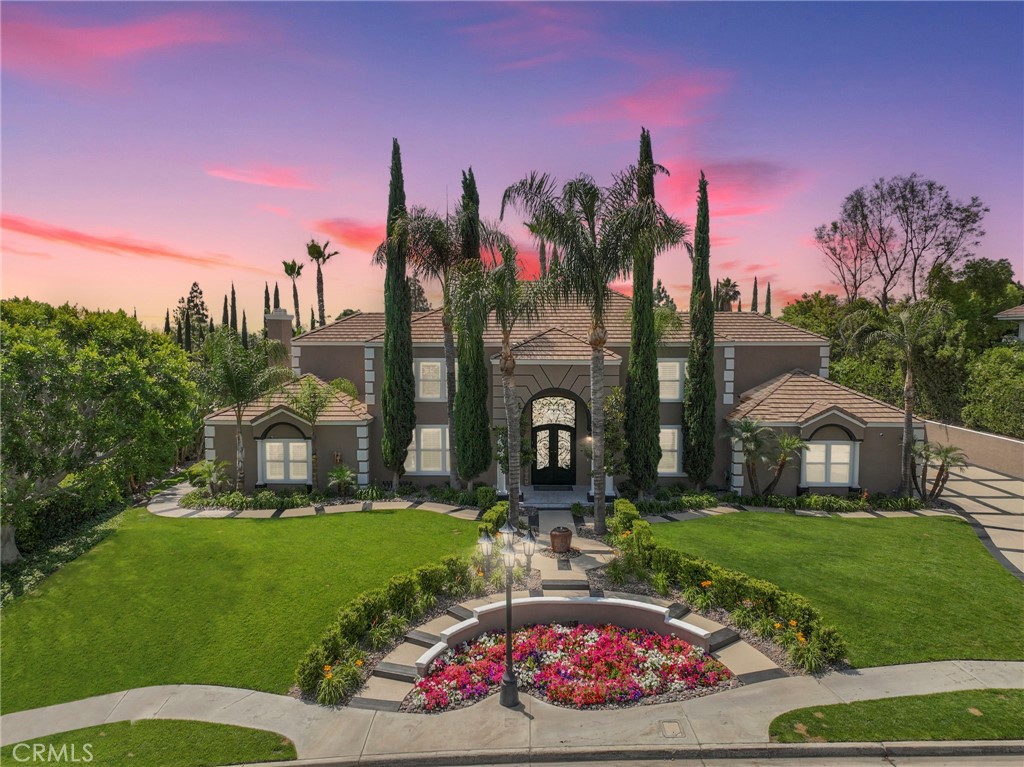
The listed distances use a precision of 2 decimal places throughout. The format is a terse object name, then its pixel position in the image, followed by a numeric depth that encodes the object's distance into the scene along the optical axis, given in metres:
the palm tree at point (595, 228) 16.39
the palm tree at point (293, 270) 44.69
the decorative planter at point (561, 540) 16.05
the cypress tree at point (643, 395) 21.09
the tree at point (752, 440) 20.89
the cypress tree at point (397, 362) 22.02
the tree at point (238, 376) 20.92
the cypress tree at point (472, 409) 21.31
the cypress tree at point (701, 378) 22.12
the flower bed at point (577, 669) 10.04
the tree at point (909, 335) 19.83
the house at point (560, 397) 21.61
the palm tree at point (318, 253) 42.00
